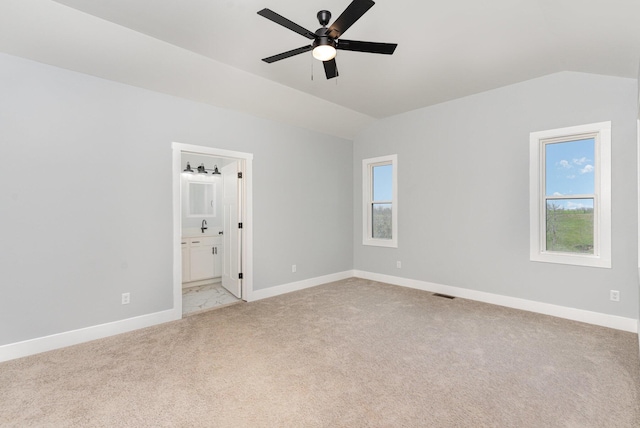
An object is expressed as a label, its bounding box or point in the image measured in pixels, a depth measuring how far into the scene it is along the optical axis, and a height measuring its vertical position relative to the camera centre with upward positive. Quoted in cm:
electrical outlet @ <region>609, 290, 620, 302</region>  325 -91
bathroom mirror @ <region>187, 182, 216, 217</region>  588 +28
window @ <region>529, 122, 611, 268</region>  333 +21
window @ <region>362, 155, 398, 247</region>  531 +22
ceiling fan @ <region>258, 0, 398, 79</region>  188 +127
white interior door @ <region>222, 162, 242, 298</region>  454 -27
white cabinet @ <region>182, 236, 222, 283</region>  516 -80
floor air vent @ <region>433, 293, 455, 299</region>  446 -126
